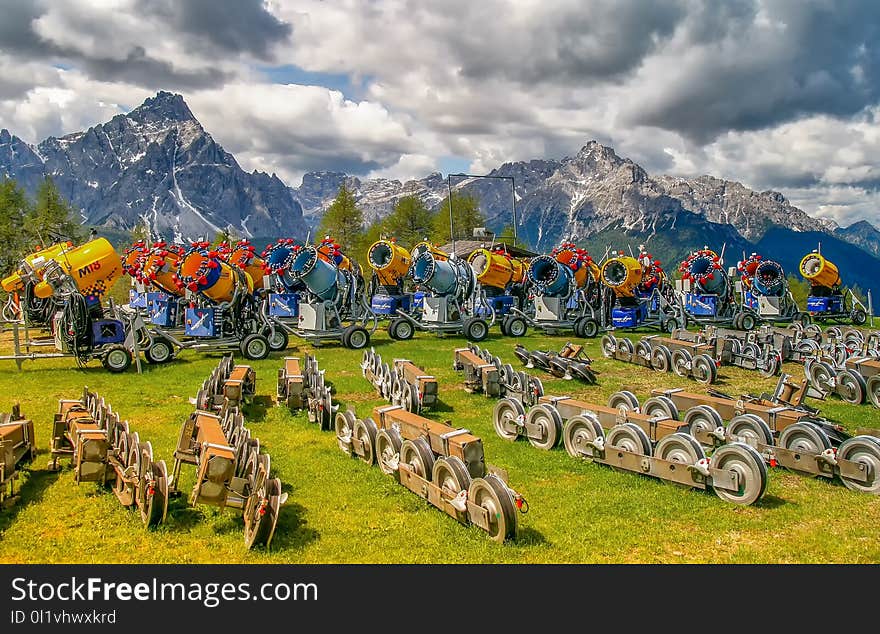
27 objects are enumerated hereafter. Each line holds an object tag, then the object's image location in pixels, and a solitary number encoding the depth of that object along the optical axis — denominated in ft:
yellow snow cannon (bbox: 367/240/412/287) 87.66
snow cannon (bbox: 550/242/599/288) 84.12
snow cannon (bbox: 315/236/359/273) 72.04
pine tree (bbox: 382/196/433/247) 186.39
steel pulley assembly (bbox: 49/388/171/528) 20.17
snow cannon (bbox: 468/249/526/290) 85.35
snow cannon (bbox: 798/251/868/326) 101.45
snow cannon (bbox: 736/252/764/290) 101.90
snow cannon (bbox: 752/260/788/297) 100.53
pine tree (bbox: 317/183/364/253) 179.01
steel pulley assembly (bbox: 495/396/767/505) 22.27
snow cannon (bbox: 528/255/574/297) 81.76
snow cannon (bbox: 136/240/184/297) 71.20
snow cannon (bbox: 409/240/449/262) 77.20
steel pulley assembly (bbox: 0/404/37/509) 21.81
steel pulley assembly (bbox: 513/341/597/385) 50.01
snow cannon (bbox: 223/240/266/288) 84.03
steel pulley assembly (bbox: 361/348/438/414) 38.22
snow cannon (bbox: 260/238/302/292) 68.95
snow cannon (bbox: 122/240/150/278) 68.39
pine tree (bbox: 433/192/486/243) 185.98
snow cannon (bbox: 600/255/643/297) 87.40
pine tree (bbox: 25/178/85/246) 149.28
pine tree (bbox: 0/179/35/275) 144.97
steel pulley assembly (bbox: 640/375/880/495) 23.81
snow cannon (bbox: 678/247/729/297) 96.17
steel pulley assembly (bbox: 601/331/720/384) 50.39
